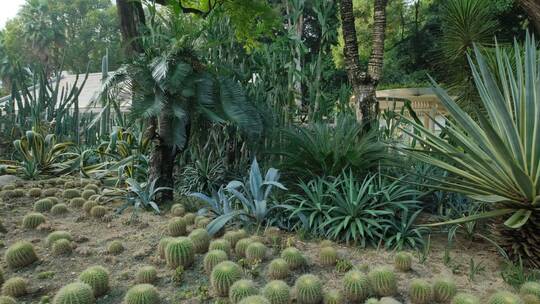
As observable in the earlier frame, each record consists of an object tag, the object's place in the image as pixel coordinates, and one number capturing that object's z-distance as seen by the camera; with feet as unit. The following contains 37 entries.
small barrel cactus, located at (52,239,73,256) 10.24
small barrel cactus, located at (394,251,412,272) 9.27
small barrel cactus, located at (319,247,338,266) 9.61
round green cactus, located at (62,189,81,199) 15.55
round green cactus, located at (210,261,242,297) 8.14
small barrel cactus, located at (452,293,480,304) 7.27
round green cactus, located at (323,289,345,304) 7.69
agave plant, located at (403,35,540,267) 8.89
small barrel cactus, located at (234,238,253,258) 9.93
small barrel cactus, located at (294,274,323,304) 7.71
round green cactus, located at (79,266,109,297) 8.26
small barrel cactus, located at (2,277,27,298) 8.18
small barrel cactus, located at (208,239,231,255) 9.93
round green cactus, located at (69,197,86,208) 14.51
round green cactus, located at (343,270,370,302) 7.91
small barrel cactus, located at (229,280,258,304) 7.64
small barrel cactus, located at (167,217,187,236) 11.31
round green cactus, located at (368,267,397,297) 8.09
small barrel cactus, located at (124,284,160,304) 7.62
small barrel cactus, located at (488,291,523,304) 7.24
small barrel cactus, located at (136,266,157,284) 8.71
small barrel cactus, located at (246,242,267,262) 9.55
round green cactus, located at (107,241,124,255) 10.41
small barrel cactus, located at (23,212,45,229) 12.17
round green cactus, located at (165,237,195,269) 9.35
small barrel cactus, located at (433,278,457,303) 7.84
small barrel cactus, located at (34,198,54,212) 13.97
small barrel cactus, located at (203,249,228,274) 9.12
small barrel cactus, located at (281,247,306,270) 9.32
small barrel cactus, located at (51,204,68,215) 13.55
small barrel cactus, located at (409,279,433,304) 7.84
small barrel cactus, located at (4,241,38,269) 9.52
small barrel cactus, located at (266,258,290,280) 8.82
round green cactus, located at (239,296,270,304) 7.10
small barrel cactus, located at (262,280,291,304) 7.56
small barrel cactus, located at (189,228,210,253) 10.18
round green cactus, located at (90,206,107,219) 13.20
